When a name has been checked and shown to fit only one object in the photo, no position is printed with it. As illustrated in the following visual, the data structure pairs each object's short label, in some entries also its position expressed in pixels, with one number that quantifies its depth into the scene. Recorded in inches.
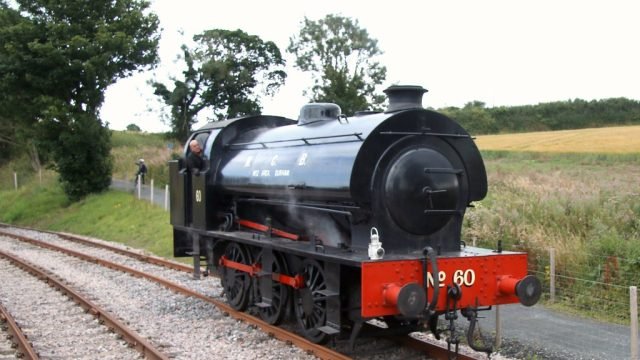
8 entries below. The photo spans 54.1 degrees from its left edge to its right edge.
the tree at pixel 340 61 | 1806.1
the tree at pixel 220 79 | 1781.5
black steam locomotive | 233.6
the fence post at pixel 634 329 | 237.1
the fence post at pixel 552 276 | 369.7
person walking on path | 1106.9
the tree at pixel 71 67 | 964.0
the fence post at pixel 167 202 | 855.3
